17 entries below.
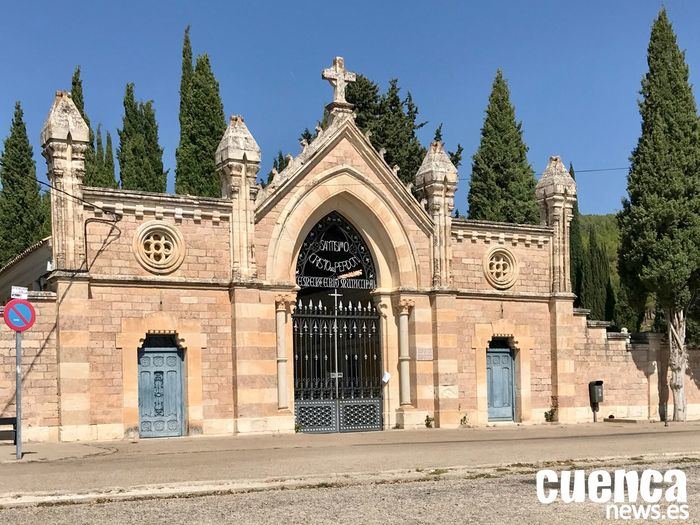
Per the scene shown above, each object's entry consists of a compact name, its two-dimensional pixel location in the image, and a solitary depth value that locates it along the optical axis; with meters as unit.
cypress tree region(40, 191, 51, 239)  41.53
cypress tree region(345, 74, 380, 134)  41.22
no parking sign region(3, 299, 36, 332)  17.33
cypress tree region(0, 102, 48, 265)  40.94
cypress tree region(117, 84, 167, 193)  45.00
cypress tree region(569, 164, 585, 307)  43.94
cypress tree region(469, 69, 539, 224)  40.81
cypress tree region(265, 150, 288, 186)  50.53
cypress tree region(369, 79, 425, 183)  41.00
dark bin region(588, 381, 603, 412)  28.44
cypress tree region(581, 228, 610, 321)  43.25
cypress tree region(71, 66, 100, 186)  45.72
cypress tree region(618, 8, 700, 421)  28.41
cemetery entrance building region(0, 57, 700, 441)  22.03
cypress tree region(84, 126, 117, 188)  44.69
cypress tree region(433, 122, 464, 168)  43.28
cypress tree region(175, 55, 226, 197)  39.97
